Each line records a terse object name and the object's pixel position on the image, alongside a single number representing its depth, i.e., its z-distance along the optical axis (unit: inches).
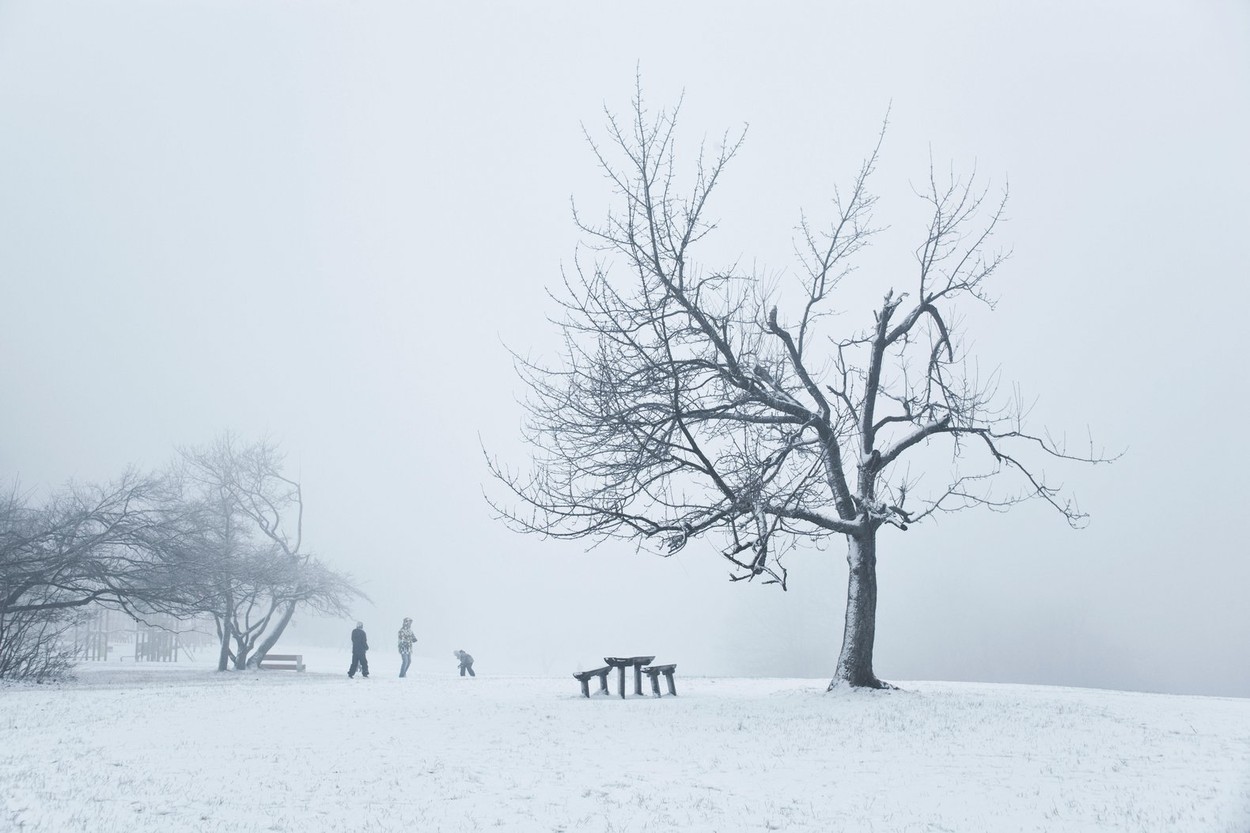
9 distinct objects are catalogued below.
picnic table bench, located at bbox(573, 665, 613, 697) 661.3
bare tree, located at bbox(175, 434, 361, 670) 1229.7
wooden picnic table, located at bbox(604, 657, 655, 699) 671.2
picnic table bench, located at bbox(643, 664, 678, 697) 676.7
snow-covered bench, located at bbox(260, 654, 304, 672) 1366.9
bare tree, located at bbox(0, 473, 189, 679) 938.1
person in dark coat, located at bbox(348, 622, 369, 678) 1101.7
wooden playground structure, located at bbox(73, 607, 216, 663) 1811.0
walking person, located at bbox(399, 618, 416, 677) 1173.7
